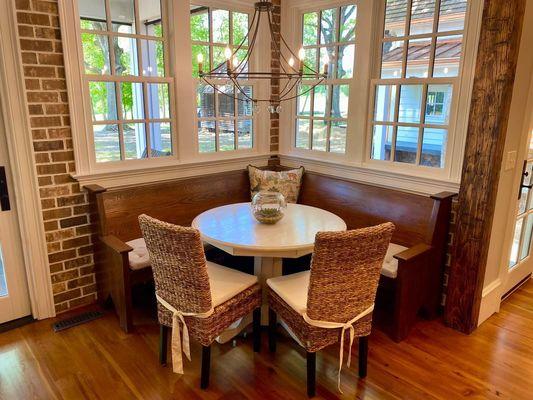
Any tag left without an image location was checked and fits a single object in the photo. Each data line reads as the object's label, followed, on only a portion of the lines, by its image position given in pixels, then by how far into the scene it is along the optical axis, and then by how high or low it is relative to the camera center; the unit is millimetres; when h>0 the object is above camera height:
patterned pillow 3490 -635
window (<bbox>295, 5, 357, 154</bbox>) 3307 +251
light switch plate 2485 -311
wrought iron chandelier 3552 +284
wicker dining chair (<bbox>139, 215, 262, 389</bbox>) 1860 -958
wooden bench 2514 -820
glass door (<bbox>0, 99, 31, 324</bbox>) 2529 -1001
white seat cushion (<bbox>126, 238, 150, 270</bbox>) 2590 -985
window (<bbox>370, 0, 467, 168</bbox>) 2695 +222
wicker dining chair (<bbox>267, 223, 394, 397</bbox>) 1765 -897
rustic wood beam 2215 -264
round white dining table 2170 -727
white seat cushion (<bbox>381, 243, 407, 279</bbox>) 2504 -992
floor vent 2636 -1441
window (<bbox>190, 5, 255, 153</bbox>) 3262 +169
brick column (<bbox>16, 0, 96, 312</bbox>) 2400 -322
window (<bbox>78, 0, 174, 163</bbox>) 2699 +218
